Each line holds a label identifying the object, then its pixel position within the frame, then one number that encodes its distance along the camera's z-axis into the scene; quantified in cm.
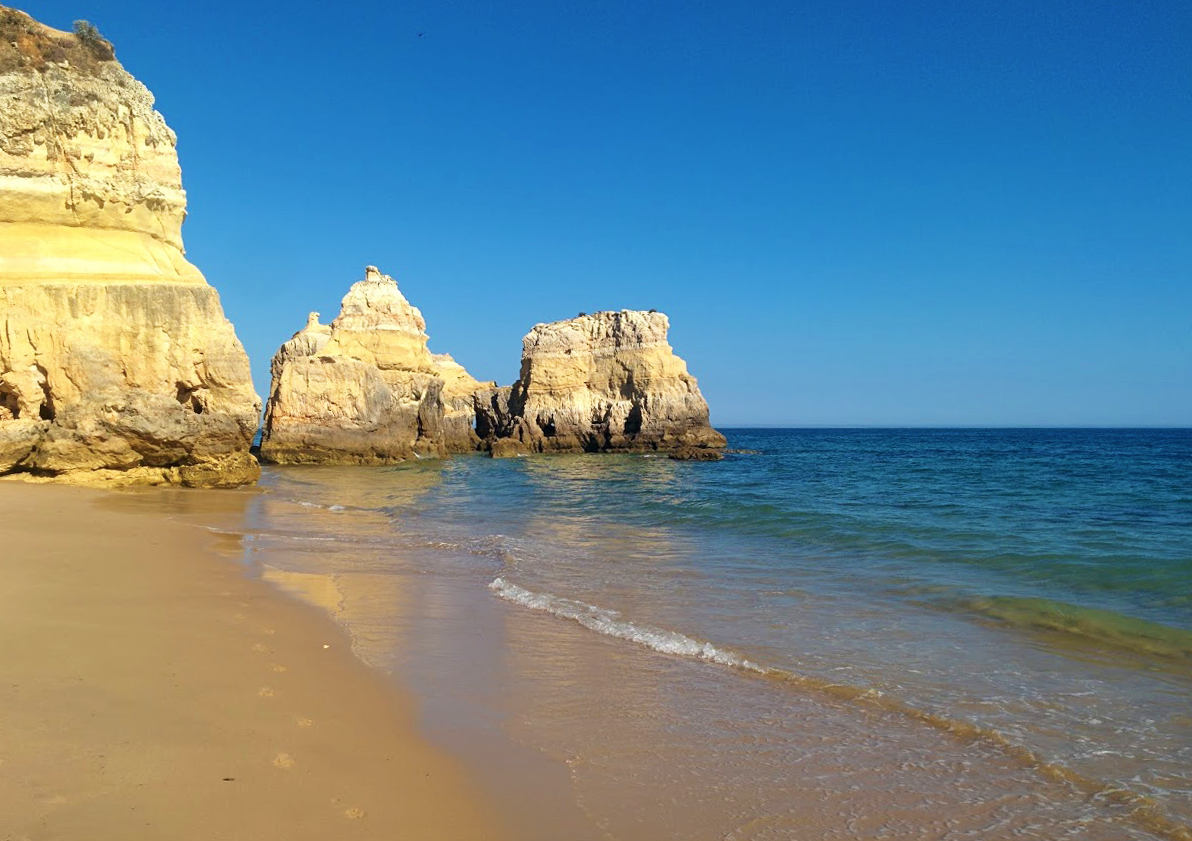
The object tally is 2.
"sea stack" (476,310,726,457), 4803
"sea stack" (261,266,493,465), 3509
